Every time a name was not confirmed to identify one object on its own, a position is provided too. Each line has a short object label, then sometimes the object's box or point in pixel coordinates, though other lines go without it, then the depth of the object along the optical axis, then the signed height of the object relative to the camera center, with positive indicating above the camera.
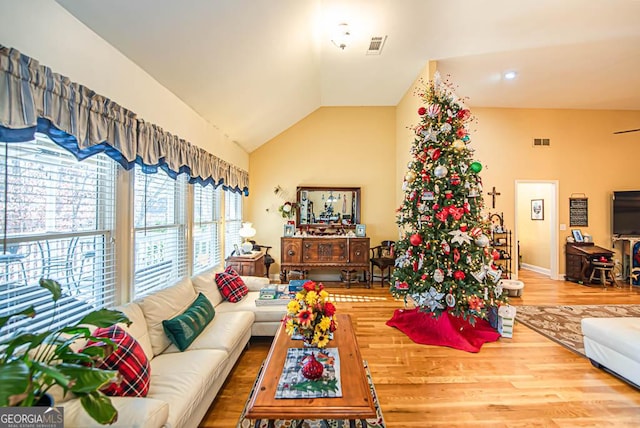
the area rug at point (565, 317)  3.20 -1.38
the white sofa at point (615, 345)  2.29 -1.13
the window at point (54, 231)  1.47 -0.10
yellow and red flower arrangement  1.83 -0.67
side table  4.56 -0.80
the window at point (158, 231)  2.57 -0.17
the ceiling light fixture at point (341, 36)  3.25 +2.19
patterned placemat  1.53 -0.97
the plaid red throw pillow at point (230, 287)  3.35 -0.88
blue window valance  1.29 +0.58
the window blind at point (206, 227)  3.78 -0.18
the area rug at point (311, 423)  1.90 -1.44
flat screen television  5.56 +0.09
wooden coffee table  1.40 -0.98
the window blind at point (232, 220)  4.94 -0.09
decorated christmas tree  3.10 -0.14
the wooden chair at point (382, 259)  5.44 -0.85
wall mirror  5.86 +0.20
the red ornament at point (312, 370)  1.65 -0.92
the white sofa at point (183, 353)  1.30 -1.02
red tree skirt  3.07 -1.36
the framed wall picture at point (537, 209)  6.64 +0.18
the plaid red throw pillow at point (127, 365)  1.48 -0.84
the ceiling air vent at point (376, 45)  3.53 +2.25
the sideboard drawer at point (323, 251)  5.43 -0.69
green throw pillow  2.19 -0.91
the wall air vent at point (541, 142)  5.84 +1.55
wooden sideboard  5.39 -0.74
